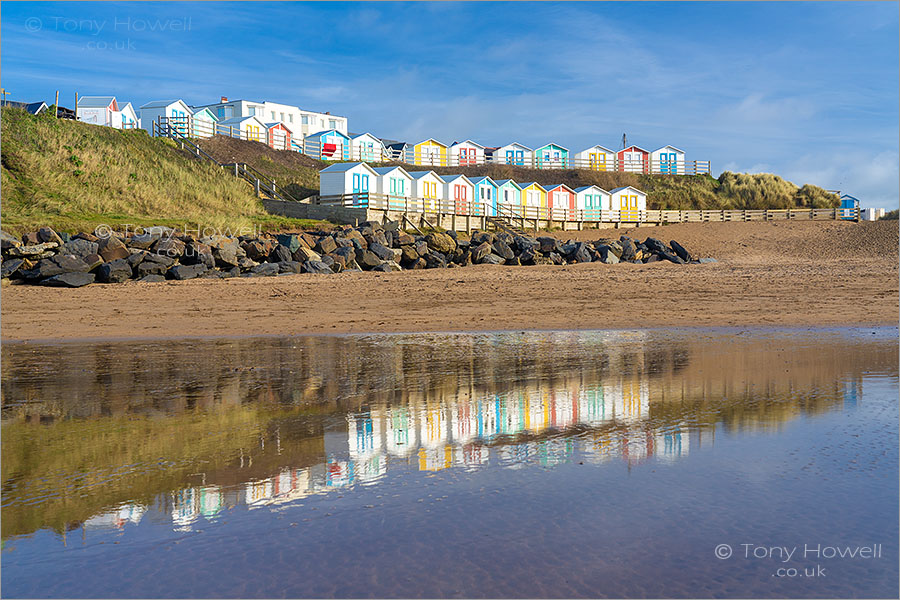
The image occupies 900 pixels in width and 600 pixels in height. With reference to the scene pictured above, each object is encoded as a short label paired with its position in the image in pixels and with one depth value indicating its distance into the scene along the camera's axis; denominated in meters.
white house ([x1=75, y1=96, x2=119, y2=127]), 76.94
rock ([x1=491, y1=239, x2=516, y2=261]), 33.98
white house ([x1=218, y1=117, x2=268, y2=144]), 78.61
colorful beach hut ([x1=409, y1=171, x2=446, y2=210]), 59.28
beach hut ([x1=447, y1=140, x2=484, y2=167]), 86.94
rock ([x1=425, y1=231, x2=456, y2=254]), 34.12
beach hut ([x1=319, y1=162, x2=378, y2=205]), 55.28
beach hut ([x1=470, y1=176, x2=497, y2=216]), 62.94
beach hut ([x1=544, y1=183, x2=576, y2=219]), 68.56
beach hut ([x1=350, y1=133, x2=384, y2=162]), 84.75
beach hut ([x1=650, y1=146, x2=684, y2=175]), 86.94
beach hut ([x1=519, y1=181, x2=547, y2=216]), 66.94
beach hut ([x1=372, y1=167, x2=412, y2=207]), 57.88
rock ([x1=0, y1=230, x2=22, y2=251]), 24.84
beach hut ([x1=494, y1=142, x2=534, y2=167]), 90.75
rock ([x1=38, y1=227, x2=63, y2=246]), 25.89
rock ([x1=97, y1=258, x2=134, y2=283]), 24.02
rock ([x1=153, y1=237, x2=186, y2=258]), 26.55
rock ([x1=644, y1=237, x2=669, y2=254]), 38.00
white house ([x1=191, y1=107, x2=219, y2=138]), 69.75
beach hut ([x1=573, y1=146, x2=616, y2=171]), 88.69
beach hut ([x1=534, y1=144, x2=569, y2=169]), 91.09
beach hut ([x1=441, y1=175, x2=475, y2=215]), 61.06
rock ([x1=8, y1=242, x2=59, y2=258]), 24.62
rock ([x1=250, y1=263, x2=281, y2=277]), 26.66
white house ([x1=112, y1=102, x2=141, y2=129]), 77.50
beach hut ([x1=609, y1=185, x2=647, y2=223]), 71.00
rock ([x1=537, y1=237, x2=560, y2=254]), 35.94
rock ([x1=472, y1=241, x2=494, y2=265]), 33.22
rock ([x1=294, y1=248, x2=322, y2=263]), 28.34
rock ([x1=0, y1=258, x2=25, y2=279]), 23.77
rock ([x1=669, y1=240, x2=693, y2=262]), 36.26
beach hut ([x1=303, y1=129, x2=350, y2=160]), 81.81
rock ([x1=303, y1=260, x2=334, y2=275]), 27.19
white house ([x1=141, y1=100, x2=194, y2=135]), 79.75
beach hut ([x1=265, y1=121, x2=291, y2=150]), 79.62
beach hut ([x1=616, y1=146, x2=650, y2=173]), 87.81
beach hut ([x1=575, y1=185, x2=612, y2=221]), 70.12
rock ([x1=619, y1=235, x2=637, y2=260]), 36.75
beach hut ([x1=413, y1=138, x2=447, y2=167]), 84.00
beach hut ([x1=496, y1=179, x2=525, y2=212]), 64.75
